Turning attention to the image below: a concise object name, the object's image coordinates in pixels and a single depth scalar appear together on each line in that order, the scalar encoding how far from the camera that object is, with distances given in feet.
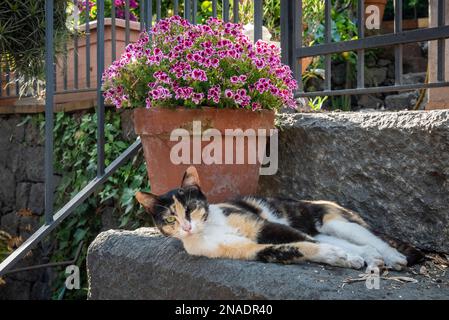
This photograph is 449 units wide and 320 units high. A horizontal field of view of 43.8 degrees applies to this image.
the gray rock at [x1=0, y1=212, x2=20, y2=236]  15.55
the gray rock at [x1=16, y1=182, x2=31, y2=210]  15.33
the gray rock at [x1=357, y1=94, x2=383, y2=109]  22.30
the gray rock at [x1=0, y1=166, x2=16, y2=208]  15.83
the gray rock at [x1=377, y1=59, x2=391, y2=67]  24.73
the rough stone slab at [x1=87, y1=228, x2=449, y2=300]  5.49
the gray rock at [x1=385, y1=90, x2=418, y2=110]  19.63
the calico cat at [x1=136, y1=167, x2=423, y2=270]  6.28
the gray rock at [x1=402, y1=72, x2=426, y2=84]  21.22
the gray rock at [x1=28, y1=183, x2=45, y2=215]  14.85
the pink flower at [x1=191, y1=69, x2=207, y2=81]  7.28
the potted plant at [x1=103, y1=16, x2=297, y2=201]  7.43
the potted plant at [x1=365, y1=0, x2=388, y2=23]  22.17
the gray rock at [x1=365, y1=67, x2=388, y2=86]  24.25
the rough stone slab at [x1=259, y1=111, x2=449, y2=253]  7.04
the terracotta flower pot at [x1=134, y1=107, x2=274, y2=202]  7.45
